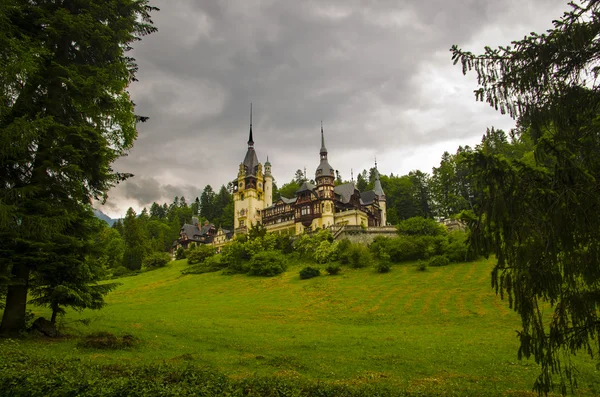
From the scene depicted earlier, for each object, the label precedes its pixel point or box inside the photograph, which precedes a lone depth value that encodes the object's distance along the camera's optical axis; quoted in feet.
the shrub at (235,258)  180.30
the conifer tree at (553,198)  24.64
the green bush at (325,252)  174.91
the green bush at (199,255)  219.00
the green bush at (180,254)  256.36
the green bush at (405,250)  161.38
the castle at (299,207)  237.86
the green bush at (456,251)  150.61
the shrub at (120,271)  223.30
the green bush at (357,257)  161.66
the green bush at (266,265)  167.94
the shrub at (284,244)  199.03
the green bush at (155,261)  229.99
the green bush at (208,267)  193.57
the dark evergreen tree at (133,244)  239.30
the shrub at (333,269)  152.77
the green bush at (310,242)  187.32
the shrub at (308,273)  151.64
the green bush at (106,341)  46.70
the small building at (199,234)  296.10
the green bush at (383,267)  148.36
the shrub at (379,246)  167.73
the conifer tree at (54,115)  44.24
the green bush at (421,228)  179.93
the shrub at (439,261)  149.48
